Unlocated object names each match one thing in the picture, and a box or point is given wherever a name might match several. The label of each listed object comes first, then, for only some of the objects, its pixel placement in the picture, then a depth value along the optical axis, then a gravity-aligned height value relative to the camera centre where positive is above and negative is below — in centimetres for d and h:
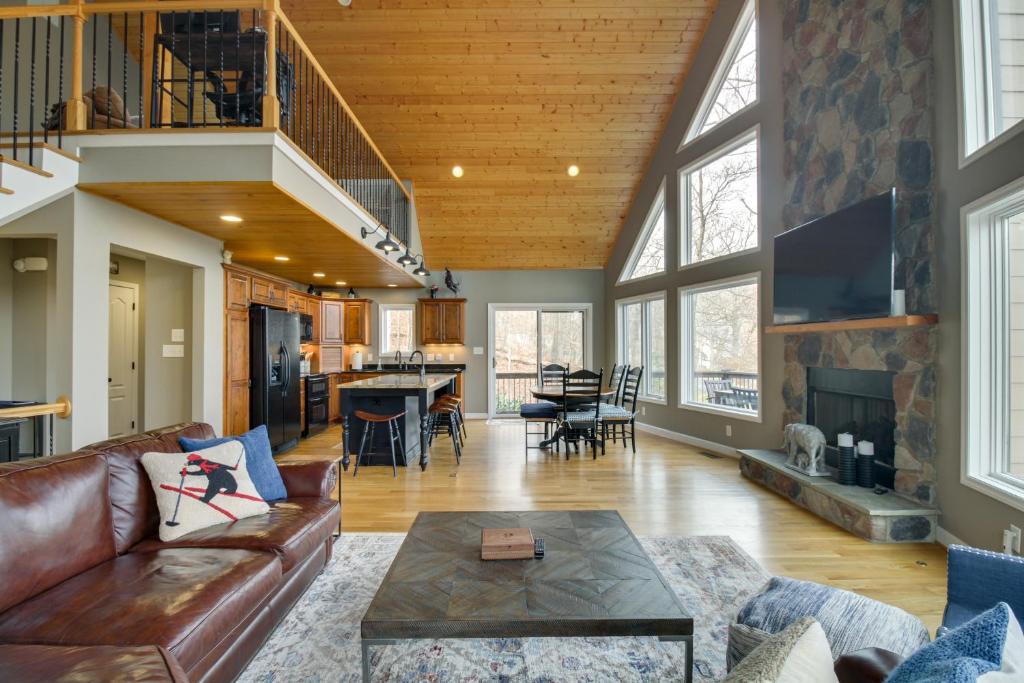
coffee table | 152 -87
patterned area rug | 186 -128
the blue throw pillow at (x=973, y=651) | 74 -50
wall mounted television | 327 +63
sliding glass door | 842 +7
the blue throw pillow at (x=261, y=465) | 251 -64
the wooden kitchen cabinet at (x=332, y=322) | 766 +42
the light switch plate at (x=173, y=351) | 478 -3
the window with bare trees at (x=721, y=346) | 525 +0
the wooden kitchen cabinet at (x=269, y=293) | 559 +68
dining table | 516 -54
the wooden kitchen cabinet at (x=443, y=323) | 820 +42
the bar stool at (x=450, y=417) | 534 -84
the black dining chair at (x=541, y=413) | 561 -79
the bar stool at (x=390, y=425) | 467 -82
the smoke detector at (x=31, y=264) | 444 +79
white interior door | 538 -15
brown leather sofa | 144 -83
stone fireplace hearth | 311 -61
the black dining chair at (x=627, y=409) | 546 -76
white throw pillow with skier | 211 -66
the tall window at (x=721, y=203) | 527 +172
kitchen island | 489 -65
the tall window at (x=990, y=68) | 271 +165
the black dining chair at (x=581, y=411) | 520 -74
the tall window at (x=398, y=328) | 852 +35
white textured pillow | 73 -50
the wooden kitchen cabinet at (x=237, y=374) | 500 -28
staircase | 285 +108
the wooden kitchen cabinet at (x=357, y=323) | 814 +42
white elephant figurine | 390 -88
